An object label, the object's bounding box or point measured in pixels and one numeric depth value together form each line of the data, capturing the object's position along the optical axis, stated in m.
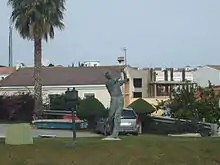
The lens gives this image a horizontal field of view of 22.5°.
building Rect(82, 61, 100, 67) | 80.77
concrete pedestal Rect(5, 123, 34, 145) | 16.70
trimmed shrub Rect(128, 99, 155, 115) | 39.28
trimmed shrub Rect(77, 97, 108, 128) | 40.12
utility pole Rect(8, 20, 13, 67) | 75.81
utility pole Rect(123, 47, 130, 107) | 61.92
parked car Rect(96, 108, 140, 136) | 31.11
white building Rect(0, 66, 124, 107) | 53.53
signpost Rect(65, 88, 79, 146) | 18.06
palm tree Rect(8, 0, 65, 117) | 42.75
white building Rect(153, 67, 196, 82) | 87.75
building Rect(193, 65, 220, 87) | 85.75
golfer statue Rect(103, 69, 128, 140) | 17.53
